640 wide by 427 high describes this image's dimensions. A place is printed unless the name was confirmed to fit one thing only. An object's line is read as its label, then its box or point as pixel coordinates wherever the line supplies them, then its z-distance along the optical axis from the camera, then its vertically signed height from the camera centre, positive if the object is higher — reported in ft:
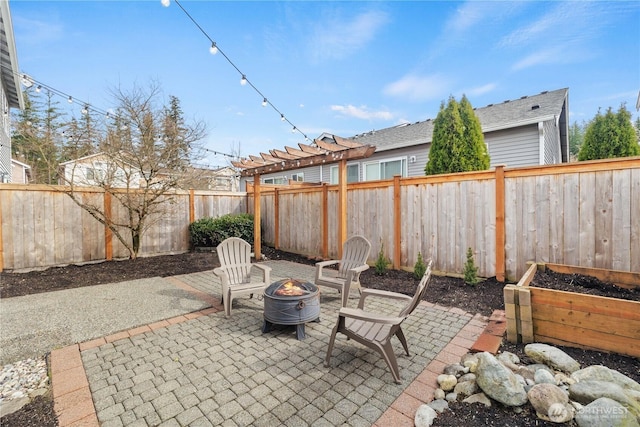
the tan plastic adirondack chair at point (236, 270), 11.90 -2.82
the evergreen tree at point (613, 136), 22.58 +5.64
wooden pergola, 16.72 +3.53
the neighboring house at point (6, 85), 21.96 +14.30
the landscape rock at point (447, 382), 7.04 -4.45
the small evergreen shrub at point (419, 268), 15.90 -3.43
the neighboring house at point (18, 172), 43.50 +7.24
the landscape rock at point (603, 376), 6.18 -3.98
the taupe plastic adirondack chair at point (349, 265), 12.75 -2.83
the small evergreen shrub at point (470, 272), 14.15 -3.32
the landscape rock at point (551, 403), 5.56 -4.11
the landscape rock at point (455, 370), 7.55 -4.47
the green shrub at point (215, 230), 26.07 -1.69
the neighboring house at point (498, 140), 26.45 +7.31
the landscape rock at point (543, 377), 6.70 -4.18
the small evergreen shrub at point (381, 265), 17.62 -3.55
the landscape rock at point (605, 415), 5.00 -3.89
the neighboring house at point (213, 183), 29.29 +5.52
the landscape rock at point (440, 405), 6.29 -4.55
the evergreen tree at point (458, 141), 22.24 +5.37
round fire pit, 9.93 -3.48
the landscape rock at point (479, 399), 6.32 -4.43
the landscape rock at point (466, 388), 6.74 -4.43
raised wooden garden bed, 7.57 -3.39
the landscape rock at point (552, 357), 7.28 -4.14
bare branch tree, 21.31 +4.00
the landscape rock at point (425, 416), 5.83 -4.47
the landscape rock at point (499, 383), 6.13 -4.05
